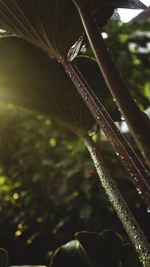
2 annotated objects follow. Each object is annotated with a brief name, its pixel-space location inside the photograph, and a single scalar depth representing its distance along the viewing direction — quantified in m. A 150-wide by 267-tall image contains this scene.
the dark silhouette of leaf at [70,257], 0.47
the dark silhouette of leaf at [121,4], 0.36
